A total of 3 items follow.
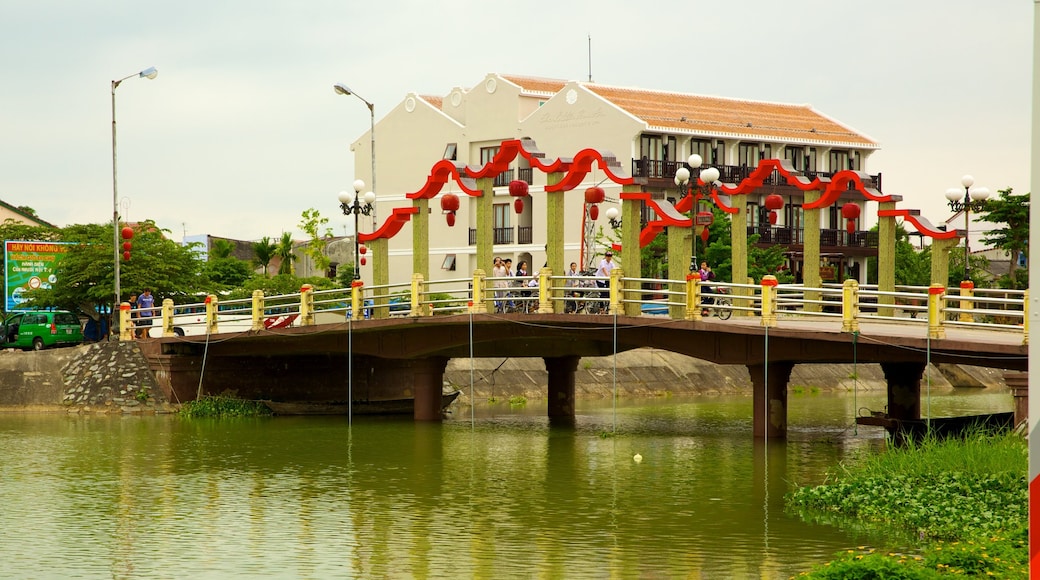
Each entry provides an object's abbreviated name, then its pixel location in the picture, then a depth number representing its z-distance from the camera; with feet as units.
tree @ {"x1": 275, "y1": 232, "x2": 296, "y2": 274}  286.68
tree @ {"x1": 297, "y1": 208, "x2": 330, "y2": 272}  271.69
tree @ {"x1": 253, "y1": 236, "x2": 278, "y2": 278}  297.74
